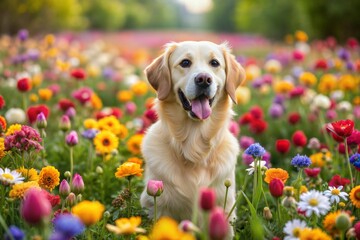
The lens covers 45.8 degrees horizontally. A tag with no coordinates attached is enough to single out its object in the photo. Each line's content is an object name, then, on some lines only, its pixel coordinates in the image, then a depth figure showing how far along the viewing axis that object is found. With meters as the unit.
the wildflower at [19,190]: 2.16
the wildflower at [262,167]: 2.73
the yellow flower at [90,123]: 3.86
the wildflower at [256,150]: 2.57
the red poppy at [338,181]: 2.99
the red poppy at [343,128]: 2.63
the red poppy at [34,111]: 3.59
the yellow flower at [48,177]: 2.50
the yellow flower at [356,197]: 2.37
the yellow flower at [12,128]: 2.83
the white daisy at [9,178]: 2.22
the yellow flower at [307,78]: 5.44
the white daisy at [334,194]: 2.42
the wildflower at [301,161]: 2.67
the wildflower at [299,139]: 3.91
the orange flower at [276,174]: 2.57
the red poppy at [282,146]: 3.78
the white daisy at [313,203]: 2.12
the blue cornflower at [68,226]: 1.43
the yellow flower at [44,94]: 4.53
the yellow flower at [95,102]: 4.82
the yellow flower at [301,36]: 7.17
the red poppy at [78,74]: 5.24
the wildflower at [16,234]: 1.74
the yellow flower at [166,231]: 1.47
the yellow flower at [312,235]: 2.00
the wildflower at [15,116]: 3.99
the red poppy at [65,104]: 4.47
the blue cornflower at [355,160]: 2.70
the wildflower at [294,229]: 2.09
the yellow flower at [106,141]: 3.41
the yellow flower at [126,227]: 1.73
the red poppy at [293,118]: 4.95
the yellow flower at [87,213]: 1.57
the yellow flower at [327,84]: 5.51
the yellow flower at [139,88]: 5.57
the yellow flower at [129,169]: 2.52
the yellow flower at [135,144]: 4.05
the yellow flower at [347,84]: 5.40
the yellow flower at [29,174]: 2.57
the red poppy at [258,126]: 4.75
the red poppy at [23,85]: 3.97
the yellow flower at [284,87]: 5.50
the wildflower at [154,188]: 2.31
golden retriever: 3.05
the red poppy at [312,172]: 3.27
